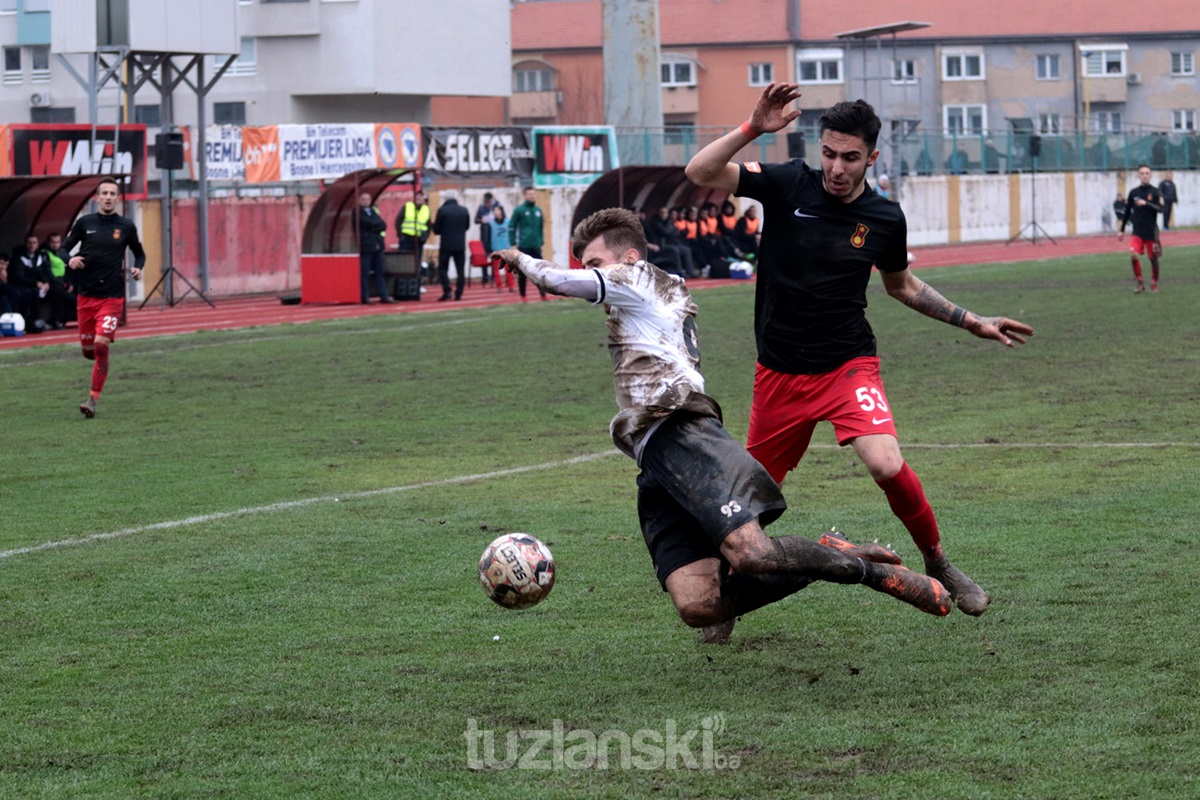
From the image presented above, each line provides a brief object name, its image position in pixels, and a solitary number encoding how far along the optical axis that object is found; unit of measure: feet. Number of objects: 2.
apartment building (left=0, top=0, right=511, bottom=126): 198.29
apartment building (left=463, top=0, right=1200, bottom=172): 299.79
